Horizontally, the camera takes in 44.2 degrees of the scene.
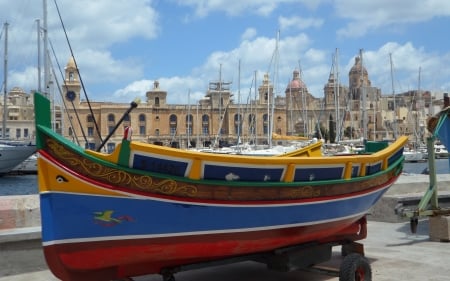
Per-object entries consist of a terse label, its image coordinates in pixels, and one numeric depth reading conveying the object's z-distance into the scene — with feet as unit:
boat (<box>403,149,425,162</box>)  261.65
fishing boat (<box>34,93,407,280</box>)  15.12
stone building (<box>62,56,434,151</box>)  453.17
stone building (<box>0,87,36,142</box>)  426.51
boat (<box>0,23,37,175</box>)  156.35
